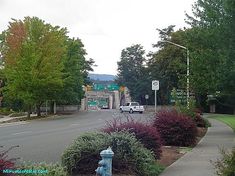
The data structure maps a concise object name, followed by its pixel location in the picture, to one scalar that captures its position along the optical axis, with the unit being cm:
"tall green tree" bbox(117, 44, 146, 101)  6805
